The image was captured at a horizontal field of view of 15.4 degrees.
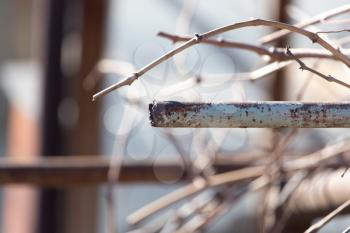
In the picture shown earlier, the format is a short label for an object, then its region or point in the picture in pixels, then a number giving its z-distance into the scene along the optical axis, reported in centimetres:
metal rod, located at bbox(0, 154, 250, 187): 284
